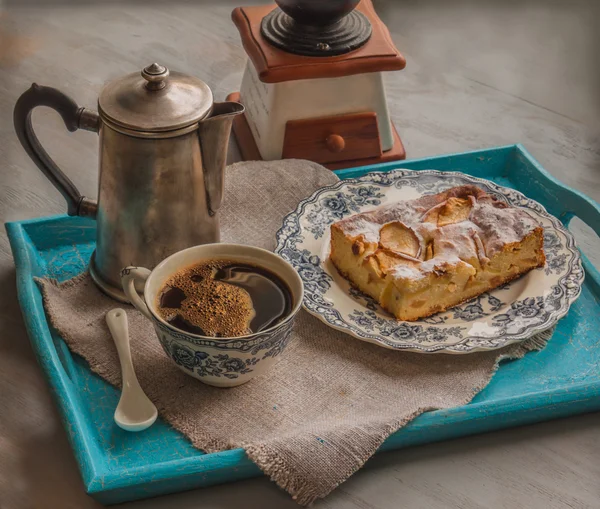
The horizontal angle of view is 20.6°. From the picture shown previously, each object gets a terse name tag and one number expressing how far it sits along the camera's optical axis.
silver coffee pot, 0.98
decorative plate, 1.01
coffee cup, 0.94
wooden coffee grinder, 1.15
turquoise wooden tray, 0.93
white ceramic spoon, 0.95
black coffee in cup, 0.96
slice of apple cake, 1.02
